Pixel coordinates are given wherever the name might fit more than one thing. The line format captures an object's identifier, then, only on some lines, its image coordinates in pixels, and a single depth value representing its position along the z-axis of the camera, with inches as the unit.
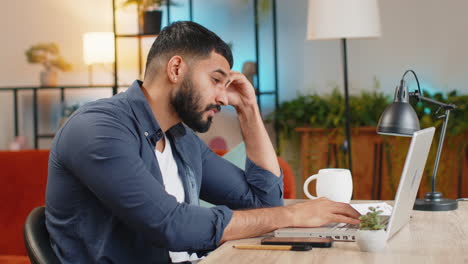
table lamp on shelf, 226.7
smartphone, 91.8
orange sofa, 151.1
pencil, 90.9
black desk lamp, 106.5
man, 95.4
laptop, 90.7
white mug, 109.8
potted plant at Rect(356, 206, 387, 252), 88.9
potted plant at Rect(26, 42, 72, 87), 243.5
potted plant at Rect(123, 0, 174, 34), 221.2
